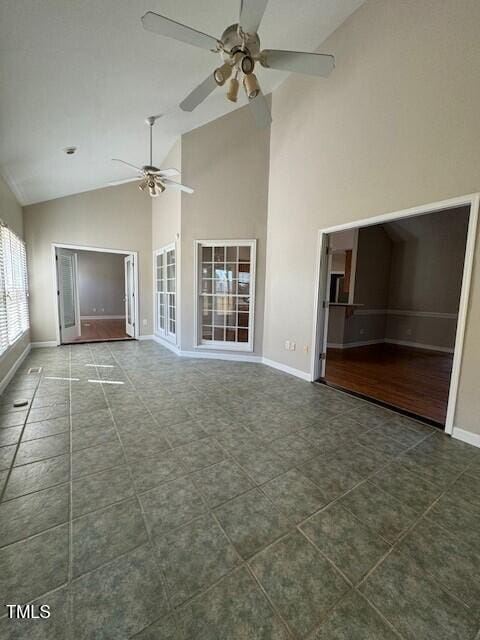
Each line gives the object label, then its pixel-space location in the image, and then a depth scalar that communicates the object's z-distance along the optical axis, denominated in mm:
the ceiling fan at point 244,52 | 1688
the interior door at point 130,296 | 6609
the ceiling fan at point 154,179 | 3824
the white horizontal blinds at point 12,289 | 3484
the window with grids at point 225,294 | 4812
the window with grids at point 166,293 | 5586
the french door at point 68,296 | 5882
